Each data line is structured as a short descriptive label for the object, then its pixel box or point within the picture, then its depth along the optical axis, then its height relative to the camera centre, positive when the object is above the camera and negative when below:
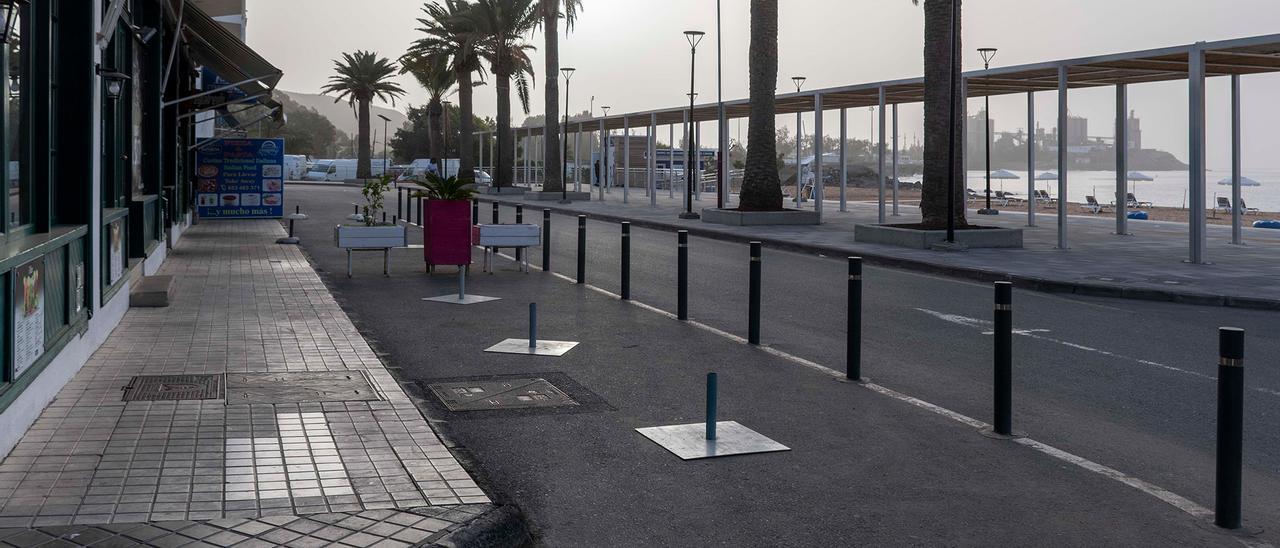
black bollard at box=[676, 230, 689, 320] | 12.48 -0.48
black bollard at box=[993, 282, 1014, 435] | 7.18 -0.76
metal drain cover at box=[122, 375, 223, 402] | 7.71 -1.00
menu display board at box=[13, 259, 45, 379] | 6.23 -0.42
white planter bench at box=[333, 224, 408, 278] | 16.84 -0.02
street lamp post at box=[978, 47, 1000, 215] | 37.34 +3.26
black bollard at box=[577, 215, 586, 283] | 16.00 -0.19
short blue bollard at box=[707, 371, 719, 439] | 6.77 -0.95
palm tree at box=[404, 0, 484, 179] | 57.97 +9.36
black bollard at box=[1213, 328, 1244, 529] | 5.42 -0.89
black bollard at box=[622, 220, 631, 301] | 14.26 -0.38
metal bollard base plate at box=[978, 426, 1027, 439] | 7.11 -1.18
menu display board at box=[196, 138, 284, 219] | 28.20 +1.34
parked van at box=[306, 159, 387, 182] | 97.62 +5.28
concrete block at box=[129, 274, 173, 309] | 12.41 -0.61
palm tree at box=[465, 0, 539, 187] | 56.38 +9.11
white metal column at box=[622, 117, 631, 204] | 48.88 +4.45
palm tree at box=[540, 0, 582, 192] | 51.38 +6.10
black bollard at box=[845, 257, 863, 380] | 8.98 -0.70
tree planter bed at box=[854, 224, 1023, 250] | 22.55 -0.04
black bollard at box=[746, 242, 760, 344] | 10.79 -0.69
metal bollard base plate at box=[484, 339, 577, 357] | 10.12 -0.95
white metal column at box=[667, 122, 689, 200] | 52.22 +3.00
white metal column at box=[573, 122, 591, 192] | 55.22 +3.47
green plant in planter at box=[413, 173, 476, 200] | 16.14 +0.64
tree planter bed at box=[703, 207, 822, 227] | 30.17 +0.44
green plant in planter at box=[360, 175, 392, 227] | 19.52 +0.77
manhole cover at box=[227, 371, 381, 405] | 7.72 -1.01
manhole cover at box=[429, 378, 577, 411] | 7.94 -1.08
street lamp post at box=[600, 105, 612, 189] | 52.03 +4.71
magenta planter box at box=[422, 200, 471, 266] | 16.11 +0.07
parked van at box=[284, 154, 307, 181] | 98.19 +5.70
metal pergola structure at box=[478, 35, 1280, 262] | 20.11 +3.23
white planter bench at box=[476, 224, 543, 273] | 17.14 -0.02
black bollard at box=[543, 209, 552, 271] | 17.83 -0.09
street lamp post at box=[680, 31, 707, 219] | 34.31 +3.05
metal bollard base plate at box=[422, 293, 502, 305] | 13.69 -0.73
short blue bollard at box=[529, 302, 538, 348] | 10.22 -0.78
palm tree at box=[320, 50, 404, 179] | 81.06 +10.52
